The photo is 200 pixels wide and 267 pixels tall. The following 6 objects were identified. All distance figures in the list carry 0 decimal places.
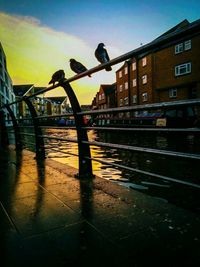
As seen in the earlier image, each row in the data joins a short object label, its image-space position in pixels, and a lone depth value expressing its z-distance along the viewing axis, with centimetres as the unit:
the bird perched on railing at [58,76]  324
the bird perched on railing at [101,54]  263
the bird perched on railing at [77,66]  301
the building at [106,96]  5791
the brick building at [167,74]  2583
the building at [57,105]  10294
